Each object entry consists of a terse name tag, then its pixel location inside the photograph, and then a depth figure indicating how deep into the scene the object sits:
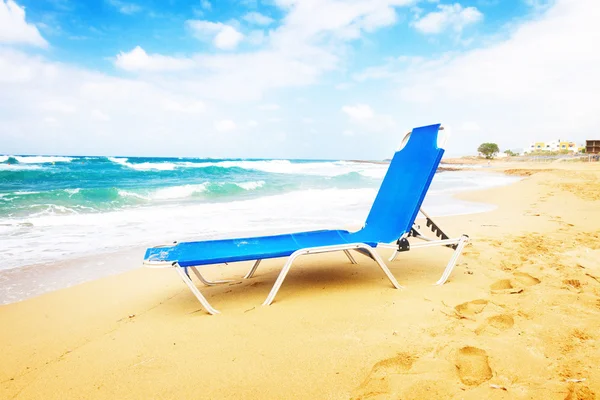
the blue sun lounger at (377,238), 2.94
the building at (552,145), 96.78
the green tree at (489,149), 68.69
